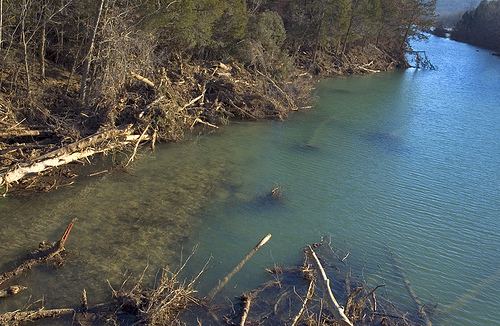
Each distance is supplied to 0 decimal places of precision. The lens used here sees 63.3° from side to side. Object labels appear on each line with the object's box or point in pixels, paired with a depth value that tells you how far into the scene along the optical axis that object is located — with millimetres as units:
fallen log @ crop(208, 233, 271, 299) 7473
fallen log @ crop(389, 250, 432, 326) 7436
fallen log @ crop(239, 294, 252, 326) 6619
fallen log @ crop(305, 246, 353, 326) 5433
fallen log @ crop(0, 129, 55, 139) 10941
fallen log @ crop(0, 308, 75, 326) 6129
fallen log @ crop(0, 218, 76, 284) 7367
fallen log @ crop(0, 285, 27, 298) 6711
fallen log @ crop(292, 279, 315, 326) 6450
